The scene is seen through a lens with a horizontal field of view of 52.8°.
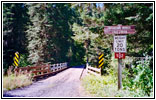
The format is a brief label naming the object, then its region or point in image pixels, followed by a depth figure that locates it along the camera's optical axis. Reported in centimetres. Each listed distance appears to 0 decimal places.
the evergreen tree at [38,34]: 2019
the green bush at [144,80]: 549
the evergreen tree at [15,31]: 1860
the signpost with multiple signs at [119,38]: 561
